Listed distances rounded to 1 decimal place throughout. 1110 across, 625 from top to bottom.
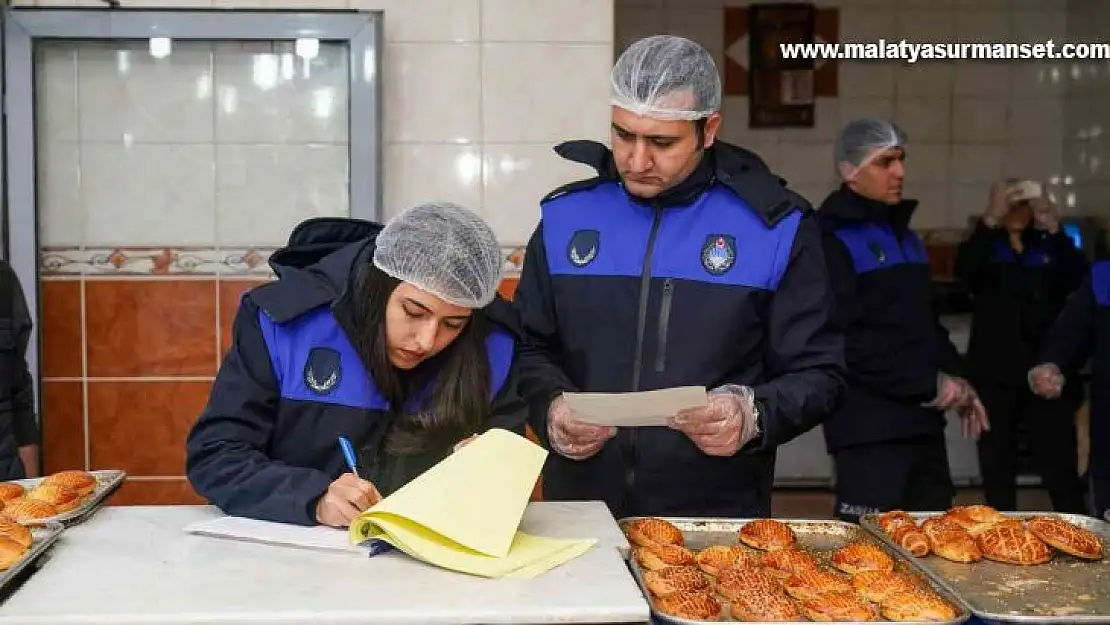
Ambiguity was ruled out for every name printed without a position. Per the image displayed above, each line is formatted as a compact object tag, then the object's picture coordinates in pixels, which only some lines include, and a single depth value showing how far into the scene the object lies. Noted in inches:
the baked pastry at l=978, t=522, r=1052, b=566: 74.9
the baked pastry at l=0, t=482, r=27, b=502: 76.7
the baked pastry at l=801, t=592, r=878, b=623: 62.3
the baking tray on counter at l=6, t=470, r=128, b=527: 73.2
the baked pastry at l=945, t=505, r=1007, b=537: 79.0
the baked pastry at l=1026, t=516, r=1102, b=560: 76.0
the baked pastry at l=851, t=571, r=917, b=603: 66.0
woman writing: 78.8
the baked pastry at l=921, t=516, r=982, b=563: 75.0
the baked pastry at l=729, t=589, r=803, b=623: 62.4
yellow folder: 64.7
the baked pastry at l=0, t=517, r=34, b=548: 65.6
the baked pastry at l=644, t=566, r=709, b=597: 65.0
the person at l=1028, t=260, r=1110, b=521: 140.9
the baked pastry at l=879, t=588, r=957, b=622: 61.7
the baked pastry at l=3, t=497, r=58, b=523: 71.8
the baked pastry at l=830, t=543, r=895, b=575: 72.6
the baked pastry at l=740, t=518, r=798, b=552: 76.0
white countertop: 55.7
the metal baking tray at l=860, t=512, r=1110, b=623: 62.5
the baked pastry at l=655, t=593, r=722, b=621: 61.4
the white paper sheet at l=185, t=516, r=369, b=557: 67.9
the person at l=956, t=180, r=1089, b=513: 199.3
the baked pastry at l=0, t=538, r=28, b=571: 62.4
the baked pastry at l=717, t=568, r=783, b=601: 65.8
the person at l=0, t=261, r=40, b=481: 116.8
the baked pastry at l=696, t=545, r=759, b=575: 72.2
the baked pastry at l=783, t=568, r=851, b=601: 66.4
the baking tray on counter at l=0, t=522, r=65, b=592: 60.7
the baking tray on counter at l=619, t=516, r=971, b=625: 78.6
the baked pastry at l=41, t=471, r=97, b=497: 78.9
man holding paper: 91.1
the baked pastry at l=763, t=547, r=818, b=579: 71.0
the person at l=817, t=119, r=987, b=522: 135.3
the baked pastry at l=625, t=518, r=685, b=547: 75.6
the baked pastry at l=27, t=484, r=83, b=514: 75.7
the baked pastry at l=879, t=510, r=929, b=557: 76.1
